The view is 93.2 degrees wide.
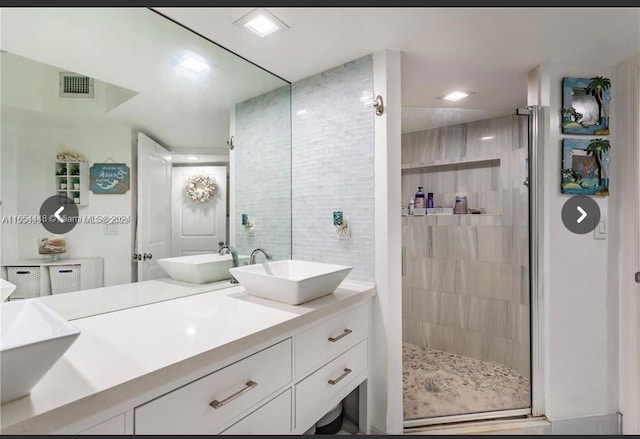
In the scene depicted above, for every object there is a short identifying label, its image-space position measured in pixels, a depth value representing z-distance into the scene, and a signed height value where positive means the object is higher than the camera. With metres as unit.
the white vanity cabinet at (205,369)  0.69 -0.44
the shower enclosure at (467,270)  2.20 -0.52
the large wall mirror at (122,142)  1.07 +0.32
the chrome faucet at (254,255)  1.75 -0.26
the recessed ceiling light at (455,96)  2.33 +0.91
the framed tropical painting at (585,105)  1.79 +0.63
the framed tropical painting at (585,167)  1.78 +0.26
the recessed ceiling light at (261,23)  1.35 +0.89
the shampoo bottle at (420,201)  2.89 +0.10
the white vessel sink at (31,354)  0.59 -0.29
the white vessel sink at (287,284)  1.32 -0.33
